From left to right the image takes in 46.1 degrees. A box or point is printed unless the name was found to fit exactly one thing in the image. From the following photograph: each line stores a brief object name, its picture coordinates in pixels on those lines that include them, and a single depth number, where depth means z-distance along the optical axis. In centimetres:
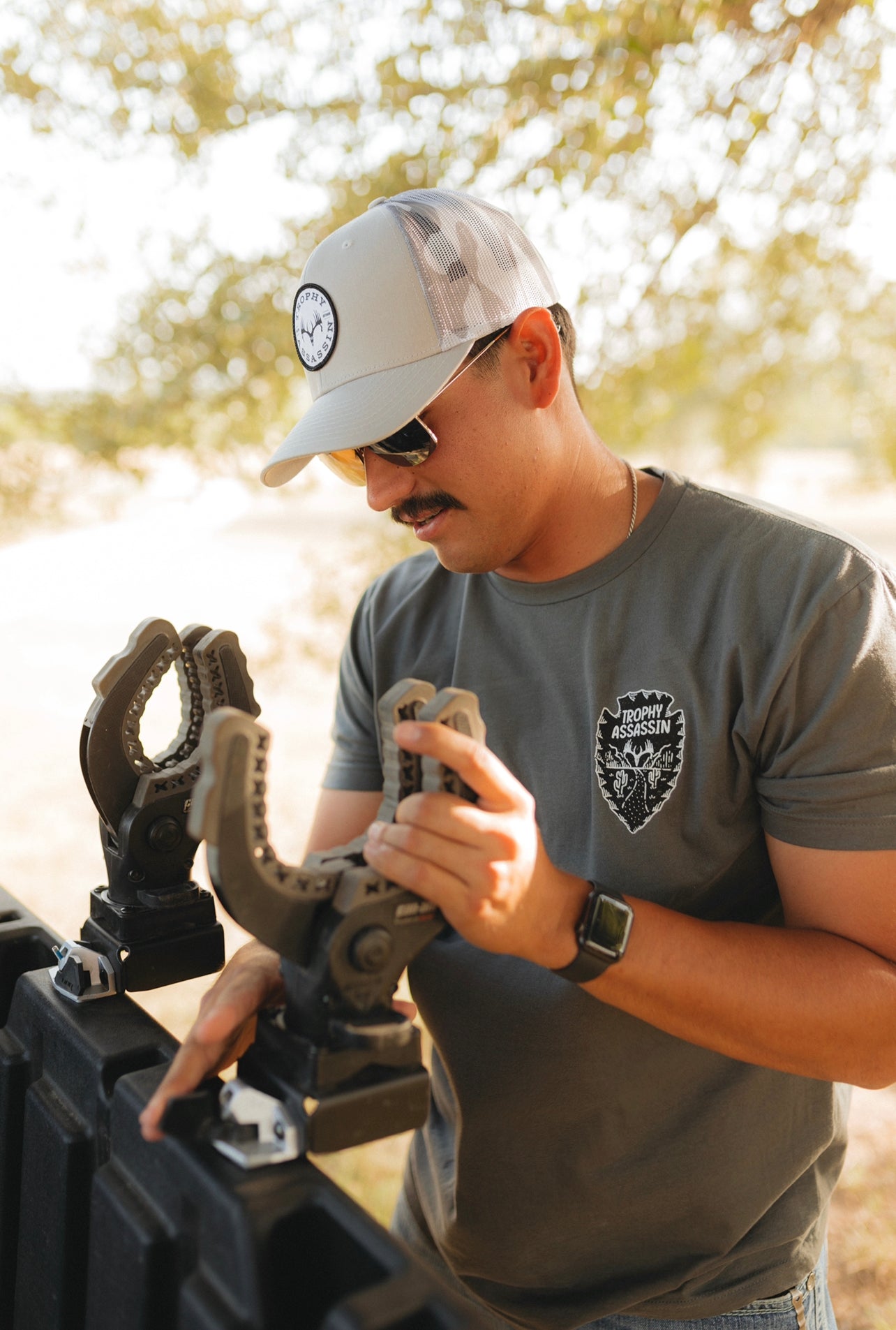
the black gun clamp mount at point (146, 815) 110
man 114
